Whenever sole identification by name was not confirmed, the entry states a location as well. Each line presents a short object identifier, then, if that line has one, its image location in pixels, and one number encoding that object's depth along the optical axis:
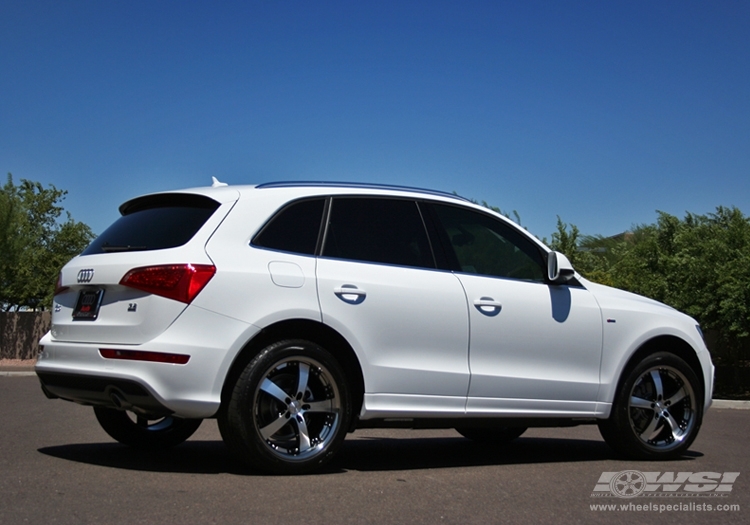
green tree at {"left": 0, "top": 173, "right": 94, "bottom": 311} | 36.53
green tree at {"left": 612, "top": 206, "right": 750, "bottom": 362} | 23.75
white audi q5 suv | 5.46
